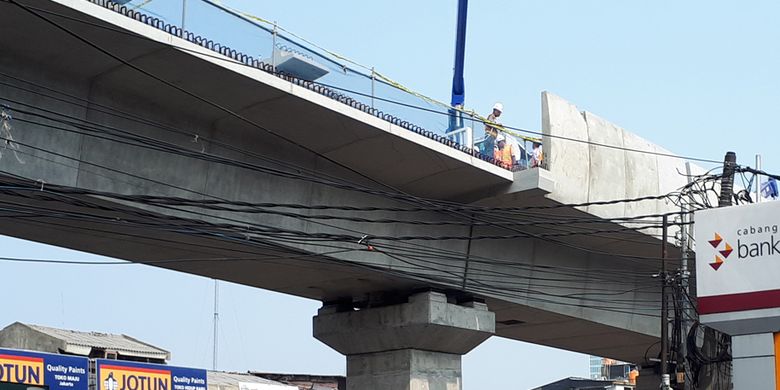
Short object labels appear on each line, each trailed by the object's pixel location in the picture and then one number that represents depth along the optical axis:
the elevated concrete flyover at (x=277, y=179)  16.16
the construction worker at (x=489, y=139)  21.89
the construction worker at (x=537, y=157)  22.75
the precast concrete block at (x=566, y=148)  22.88
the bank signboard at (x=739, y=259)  16.56
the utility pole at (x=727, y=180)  22.83
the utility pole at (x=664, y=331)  21.27
